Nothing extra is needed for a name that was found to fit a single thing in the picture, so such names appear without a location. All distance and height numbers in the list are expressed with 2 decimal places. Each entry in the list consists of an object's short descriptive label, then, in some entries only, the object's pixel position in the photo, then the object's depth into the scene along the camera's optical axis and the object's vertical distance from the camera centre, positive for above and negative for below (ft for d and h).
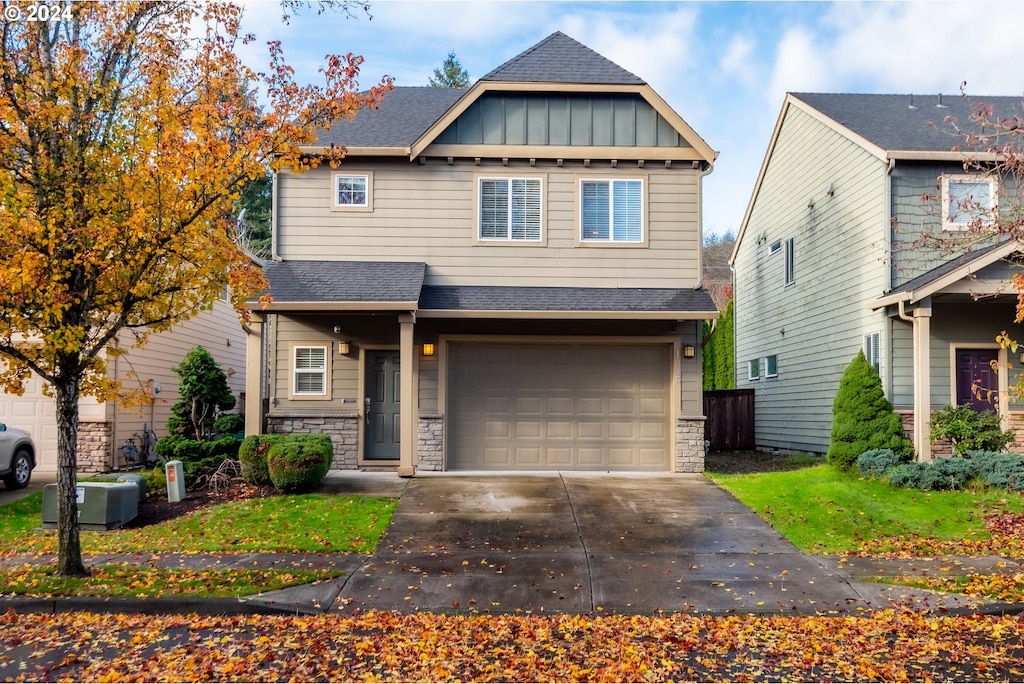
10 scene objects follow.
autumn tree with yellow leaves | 22.26 +5.81
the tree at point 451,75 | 114.32 +43.49
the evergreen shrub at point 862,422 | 40.04 -2.47
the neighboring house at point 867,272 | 42.04 +5.89
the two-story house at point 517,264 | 43.62 +5.99
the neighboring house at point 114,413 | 44.16 -2.40
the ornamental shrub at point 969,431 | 39.37 -2.84
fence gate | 62.34 -3.85
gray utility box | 30.83 -5.22
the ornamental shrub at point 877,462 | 38.14 -4.30
